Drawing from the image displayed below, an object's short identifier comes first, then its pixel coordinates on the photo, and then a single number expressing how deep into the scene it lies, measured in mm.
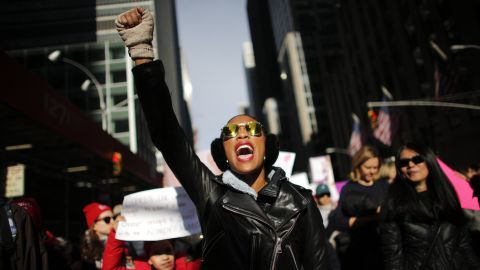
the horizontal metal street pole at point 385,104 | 19031
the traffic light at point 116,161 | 14938
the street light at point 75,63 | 12109
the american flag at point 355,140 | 23688
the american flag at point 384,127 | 20531
